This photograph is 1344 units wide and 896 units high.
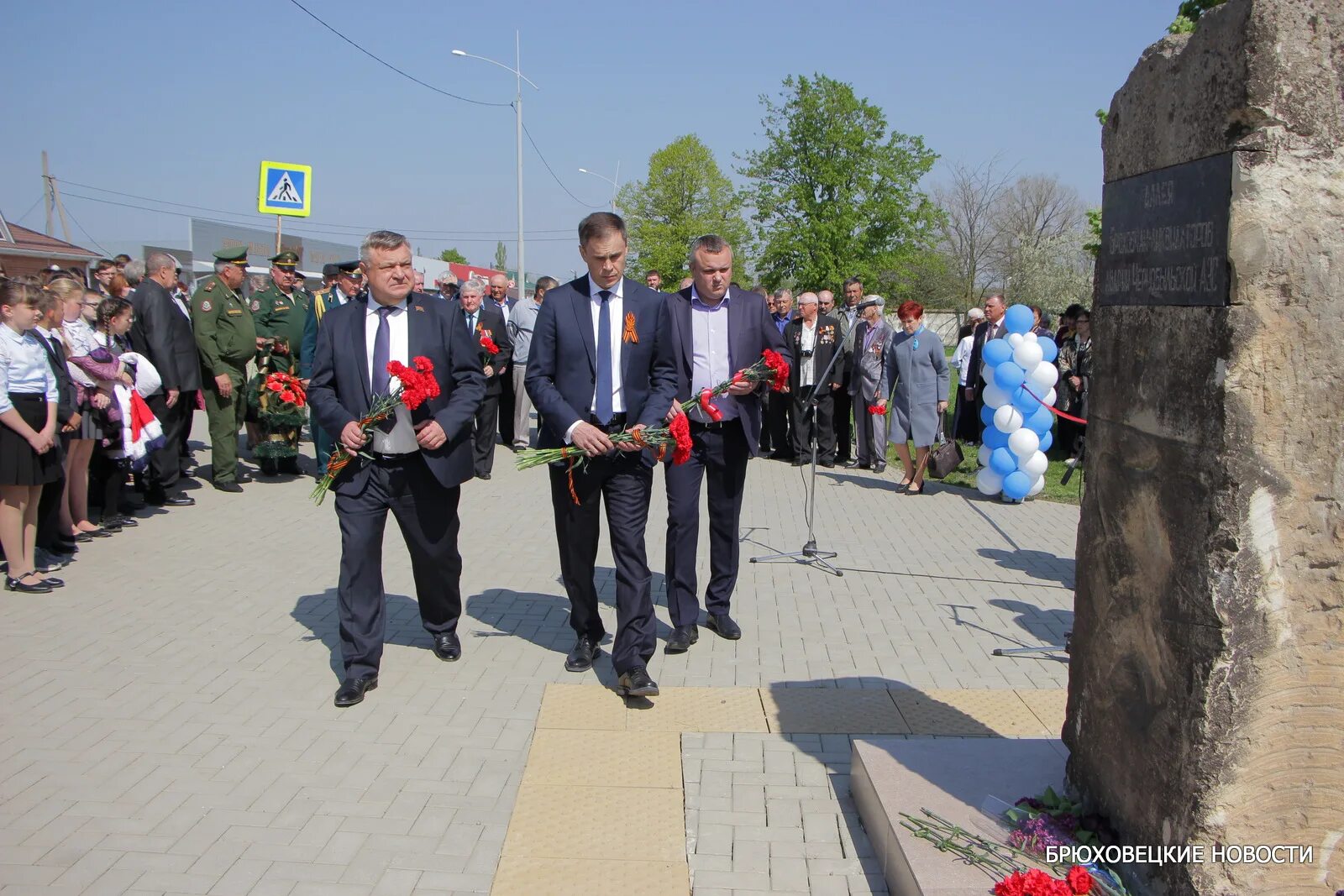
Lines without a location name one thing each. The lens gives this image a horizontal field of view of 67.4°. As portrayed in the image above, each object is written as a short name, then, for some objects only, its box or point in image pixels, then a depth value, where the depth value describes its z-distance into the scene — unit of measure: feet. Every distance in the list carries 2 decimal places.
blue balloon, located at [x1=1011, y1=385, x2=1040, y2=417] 33.22
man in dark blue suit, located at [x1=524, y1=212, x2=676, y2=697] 16.51
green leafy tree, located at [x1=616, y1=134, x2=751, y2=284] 151.12
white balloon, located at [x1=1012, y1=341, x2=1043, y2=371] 33.40
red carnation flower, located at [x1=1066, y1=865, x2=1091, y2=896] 9.70
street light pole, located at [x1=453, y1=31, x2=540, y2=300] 83.46
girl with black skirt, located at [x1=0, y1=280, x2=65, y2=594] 21.57
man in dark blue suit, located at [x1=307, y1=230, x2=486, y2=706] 16.93
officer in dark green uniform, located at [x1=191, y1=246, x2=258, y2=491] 33.65
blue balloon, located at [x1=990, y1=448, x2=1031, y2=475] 34.37
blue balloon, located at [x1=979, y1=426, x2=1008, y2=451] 34.42
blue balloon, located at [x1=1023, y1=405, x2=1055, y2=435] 33.68
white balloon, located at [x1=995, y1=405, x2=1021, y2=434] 33.45
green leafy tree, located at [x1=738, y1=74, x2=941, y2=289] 142.61
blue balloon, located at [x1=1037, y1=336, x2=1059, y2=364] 34.12
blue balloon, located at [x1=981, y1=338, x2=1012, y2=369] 33.71
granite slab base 10.31
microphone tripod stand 25.84
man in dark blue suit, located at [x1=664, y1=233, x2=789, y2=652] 18.81
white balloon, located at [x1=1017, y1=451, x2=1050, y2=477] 34.27
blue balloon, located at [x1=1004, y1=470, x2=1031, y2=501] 34.37
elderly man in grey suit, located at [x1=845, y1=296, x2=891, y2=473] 42.60
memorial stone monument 8.66
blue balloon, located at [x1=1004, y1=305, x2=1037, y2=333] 34.24
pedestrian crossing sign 45.55
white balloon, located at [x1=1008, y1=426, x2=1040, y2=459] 33.55
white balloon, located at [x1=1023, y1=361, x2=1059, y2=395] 33.47
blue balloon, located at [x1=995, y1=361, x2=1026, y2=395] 33.09
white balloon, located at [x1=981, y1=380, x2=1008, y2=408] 33.68
